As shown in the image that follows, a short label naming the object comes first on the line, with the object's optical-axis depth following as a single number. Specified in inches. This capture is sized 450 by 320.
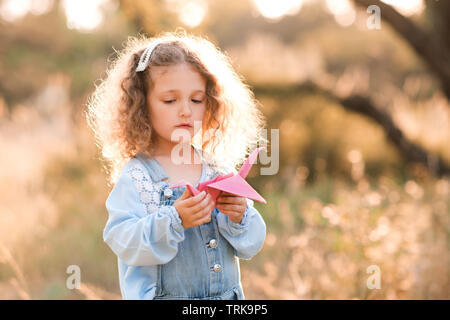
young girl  99.6
